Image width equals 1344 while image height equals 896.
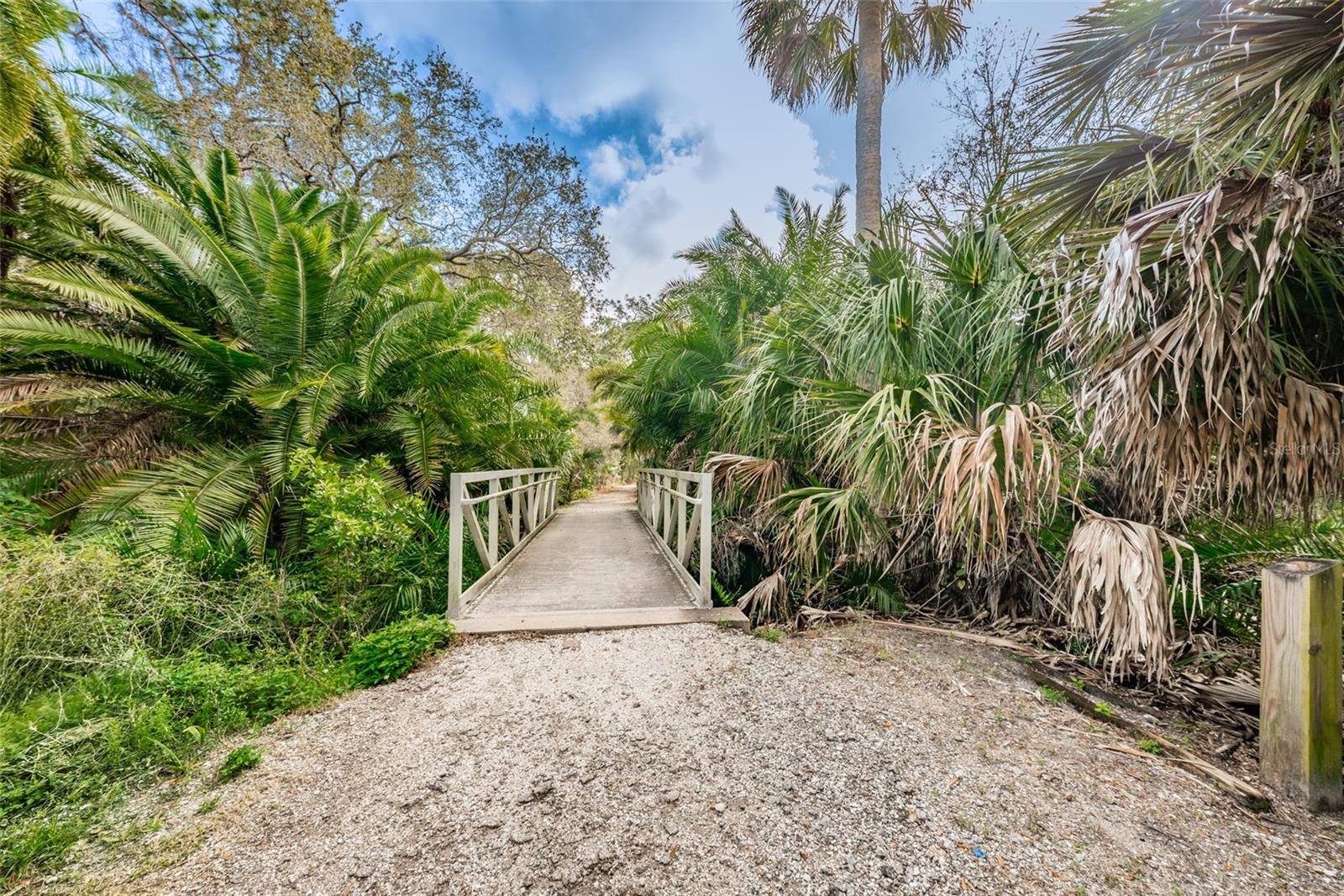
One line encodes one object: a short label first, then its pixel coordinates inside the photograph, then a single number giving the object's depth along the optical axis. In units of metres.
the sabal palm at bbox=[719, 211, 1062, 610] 2.50
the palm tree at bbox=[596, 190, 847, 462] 6.48
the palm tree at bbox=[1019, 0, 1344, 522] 1.83
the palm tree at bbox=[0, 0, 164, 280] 3.64
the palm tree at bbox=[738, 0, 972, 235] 6.63
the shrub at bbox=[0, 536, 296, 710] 2.43
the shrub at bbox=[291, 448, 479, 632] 3.55
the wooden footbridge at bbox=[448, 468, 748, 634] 3.36
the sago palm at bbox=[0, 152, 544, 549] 3.99
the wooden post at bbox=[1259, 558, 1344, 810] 1.67
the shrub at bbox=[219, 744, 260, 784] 1.91
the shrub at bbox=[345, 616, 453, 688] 2.76
